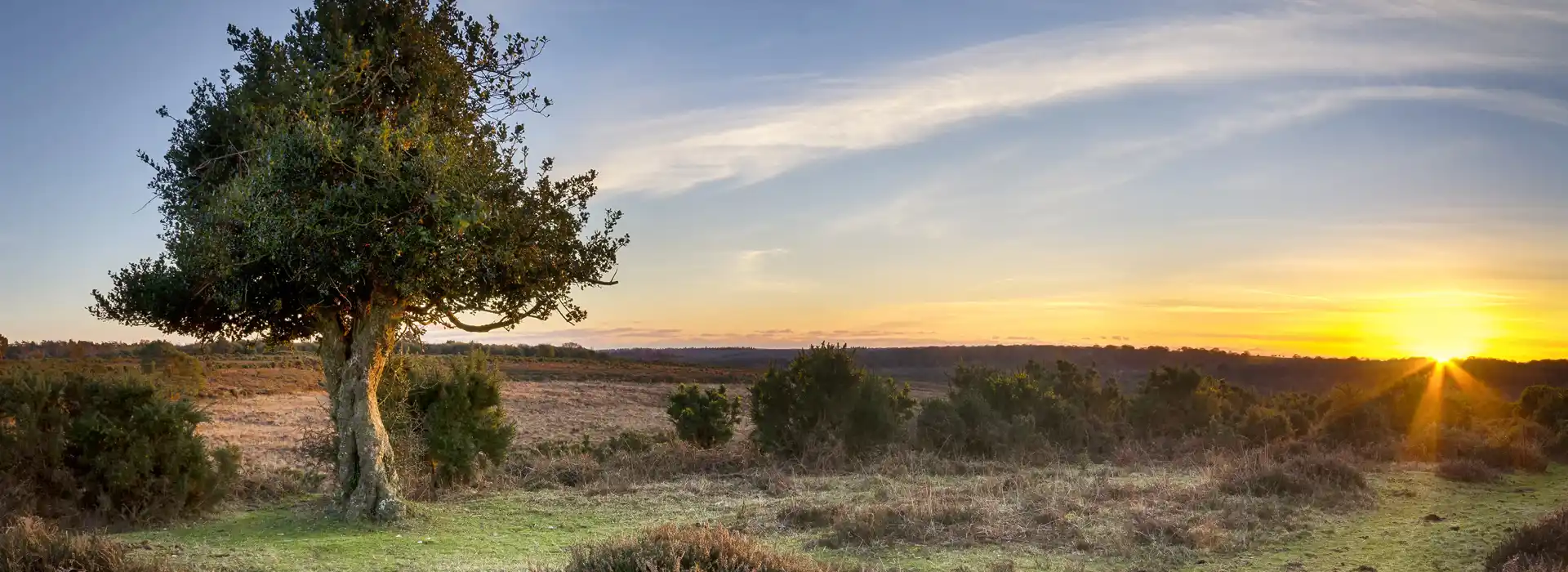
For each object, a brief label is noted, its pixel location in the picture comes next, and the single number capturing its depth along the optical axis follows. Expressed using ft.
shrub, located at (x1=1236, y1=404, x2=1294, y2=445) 80.94
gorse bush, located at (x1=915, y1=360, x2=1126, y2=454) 72.95
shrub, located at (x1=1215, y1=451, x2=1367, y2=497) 49.83
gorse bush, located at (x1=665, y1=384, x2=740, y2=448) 74.33
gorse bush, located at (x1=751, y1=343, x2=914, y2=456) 69.62
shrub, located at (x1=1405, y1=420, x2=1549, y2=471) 64.54
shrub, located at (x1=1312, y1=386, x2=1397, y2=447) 77.25
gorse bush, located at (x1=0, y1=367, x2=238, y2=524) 43.98
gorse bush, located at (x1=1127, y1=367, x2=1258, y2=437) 86.48
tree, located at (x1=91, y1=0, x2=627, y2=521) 39.32
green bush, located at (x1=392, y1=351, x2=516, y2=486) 55.16
